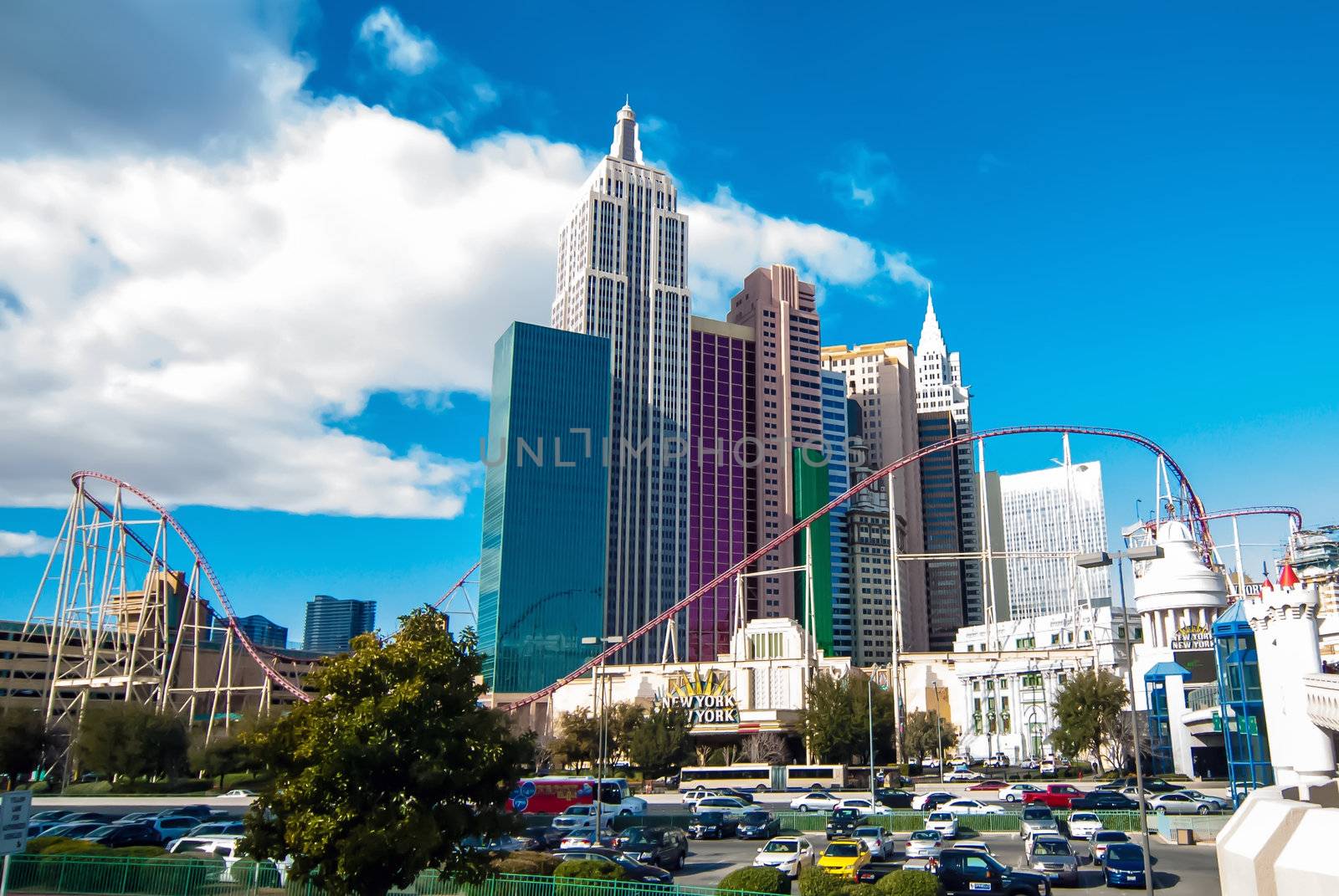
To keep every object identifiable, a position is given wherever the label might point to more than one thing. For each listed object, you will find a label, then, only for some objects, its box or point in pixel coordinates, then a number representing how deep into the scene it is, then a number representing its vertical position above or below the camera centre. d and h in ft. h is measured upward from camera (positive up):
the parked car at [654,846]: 119.24 -16.63
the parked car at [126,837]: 128.88 -17.22
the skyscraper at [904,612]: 634.84 +54.18
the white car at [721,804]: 182.09 -18.09
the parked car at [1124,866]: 104.42 -16.07
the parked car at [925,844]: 125.29 -17.00
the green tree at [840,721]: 294.05 -5.35
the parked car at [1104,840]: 116.31 -15.12
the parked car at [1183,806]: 165.27 -16.06
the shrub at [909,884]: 83.05 -14.35
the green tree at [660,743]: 299.17 -12.00
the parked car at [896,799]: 191.62 -17.69
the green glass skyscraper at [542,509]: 506.48 +93.44
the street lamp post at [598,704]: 126.24 -1.63
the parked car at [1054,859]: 107.45 -15.99
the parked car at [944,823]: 140.66 -16.36
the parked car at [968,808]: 167.60 -17.00
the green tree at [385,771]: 73.82 -5.20
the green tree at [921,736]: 315.58 -10.08
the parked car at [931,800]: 183.42 -17.04
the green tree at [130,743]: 267.39 -11.54
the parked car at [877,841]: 125.39 -16.75
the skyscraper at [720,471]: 572.51 +132.45
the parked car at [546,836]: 129.39 -17.29
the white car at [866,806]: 174.36 -17.85
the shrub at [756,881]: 86.94 -14.85
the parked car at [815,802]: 193.16 -18.85
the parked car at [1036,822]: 137.08 -16.05
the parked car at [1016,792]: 197.36 -16.77
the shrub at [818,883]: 82.69 -14.38
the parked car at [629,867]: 99.04 -15.89
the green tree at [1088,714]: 253.03 -2.62
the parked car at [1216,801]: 167.02 -15.64
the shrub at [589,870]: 93.97 -15.20
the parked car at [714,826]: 157.99 -18.66
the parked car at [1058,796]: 183.52 -16.35
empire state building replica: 570.87 +200.57
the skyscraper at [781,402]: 608.19 +178.89
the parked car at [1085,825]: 142.61 -16.47
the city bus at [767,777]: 257.55 -19.49
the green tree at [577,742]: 324.80 -12.99
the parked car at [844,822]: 152.05 -17.66
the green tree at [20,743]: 269.23 -11.92
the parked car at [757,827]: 155.43 -18.44
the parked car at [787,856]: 110.83 -16.39
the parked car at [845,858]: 105.29 -15.85
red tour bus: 183.62 -17.09
